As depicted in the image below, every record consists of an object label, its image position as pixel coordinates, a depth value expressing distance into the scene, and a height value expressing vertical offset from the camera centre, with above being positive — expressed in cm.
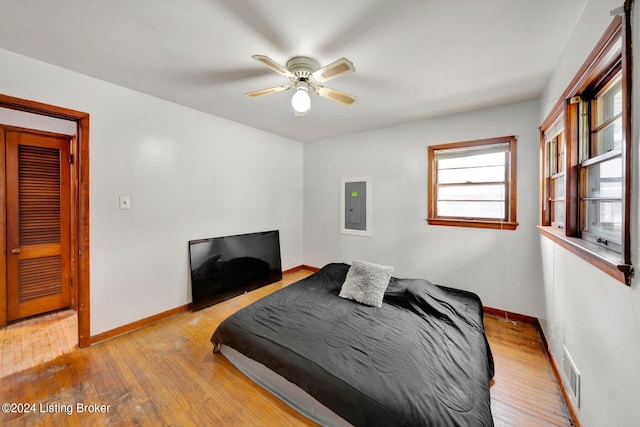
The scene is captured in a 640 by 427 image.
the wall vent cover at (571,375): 144 -104
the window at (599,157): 96 +30
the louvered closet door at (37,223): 261 -13
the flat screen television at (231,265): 305 -76
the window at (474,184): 285 +35
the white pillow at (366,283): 249 -78
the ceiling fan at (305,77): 172 +100
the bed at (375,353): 133 -101
